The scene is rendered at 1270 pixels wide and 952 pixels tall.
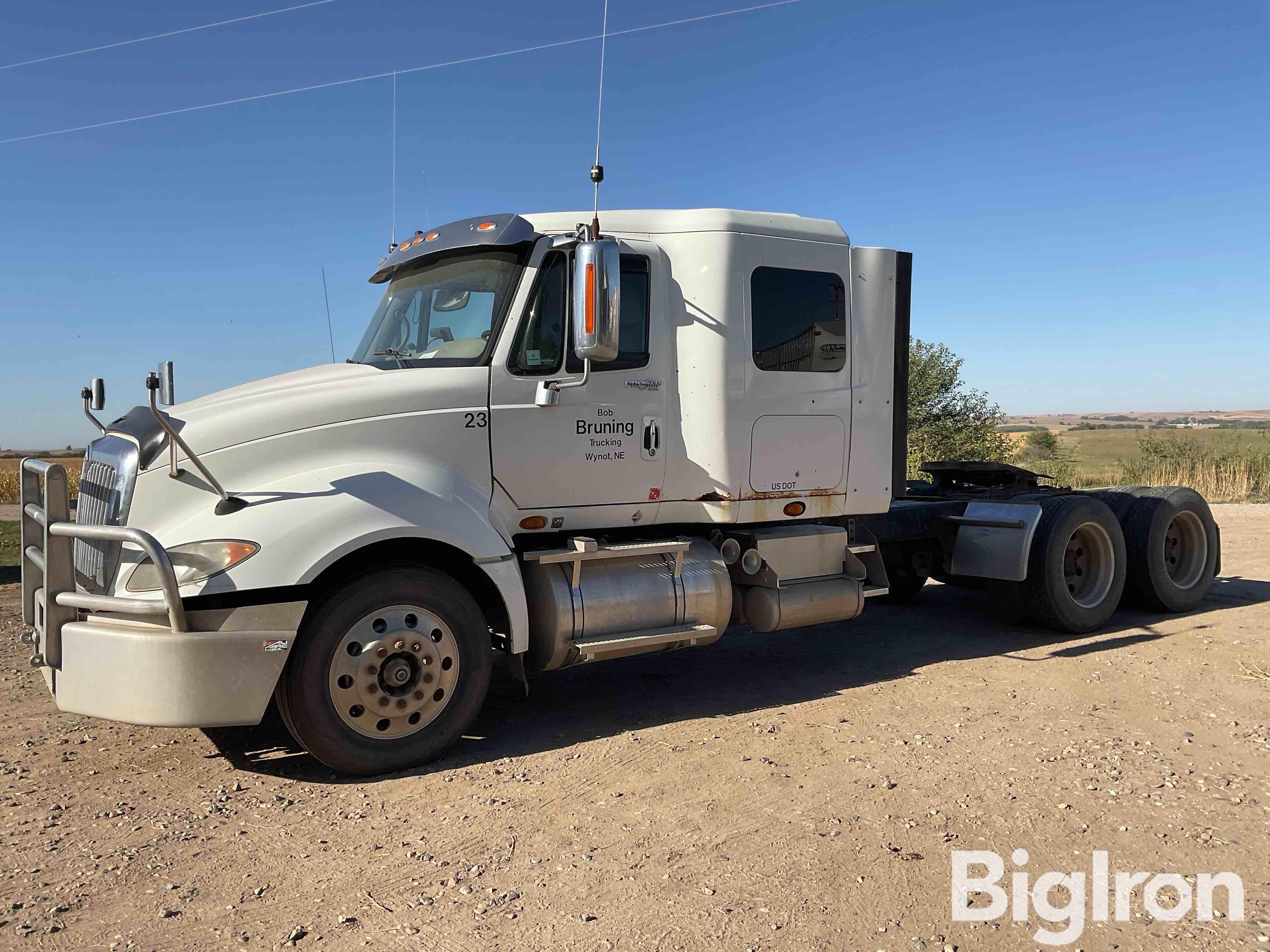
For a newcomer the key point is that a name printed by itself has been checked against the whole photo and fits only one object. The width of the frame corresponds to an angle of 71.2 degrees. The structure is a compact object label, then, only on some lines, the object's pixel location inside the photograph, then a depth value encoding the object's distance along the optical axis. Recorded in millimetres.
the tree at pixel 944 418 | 22500
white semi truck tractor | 4215
